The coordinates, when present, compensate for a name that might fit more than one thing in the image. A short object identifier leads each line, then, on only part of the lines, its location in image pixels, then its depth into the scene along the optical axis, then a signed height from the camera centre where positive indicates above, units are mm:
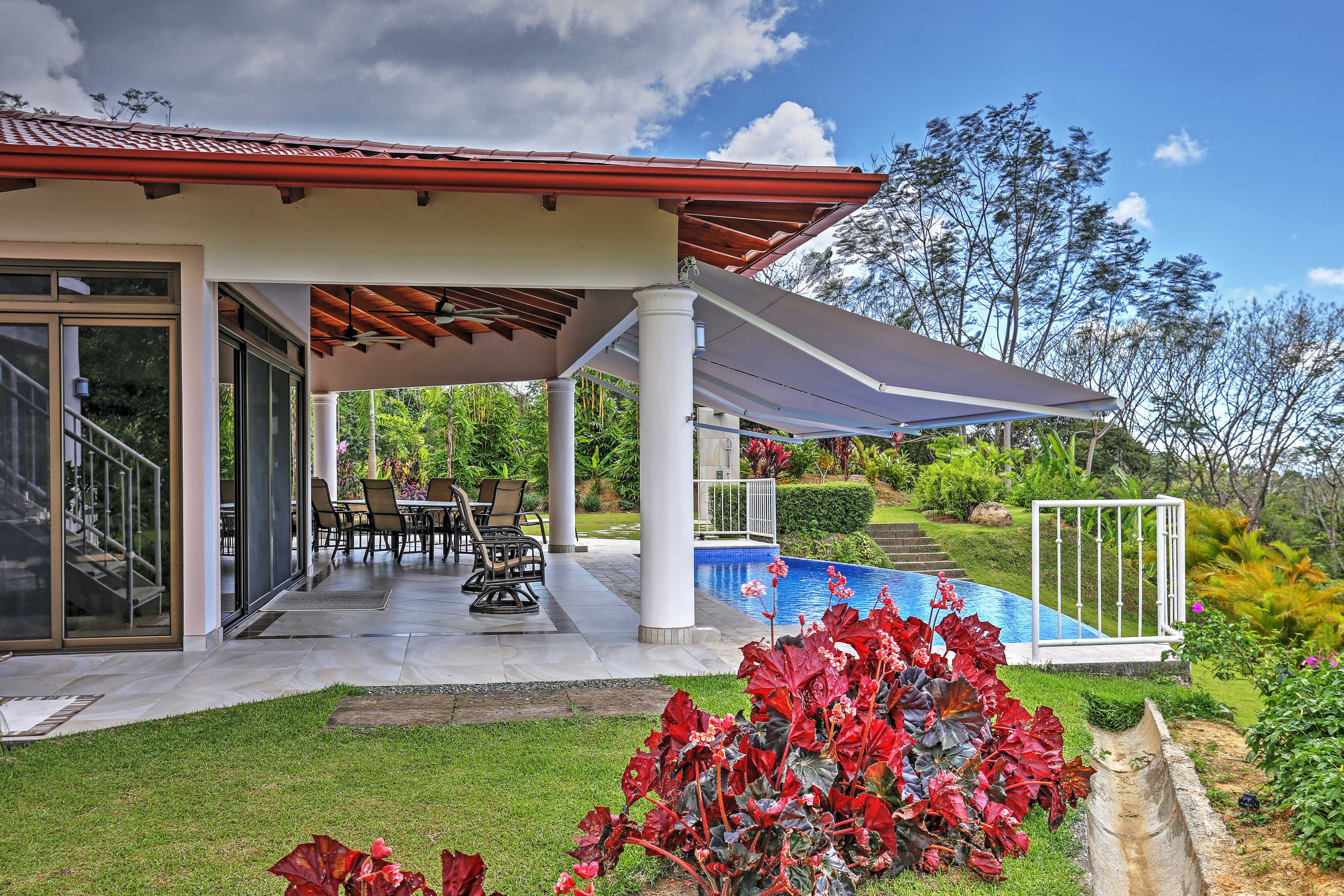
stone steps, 17250 -2119
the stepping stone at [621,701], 5145 -1535
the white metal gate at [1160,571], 6121 -958
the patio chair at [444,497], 13250 -824
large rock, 19141 -1561
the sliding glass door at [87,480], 6422 -255
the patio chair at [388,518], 12062 -1029
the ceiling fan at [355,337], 11414 +1397
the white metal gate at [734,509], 16703 -1289
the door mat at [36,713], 4719 -1489
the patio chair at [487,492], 13213 -719
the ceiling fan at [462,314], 10031 +1506
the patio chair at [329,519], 12438 -1067
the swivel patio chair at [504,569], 8609 -1214
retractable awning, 6562 +599
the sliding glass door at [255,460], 7602 -145
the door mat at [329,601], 8852 -1598
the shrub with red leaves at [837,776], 2561 -1035
